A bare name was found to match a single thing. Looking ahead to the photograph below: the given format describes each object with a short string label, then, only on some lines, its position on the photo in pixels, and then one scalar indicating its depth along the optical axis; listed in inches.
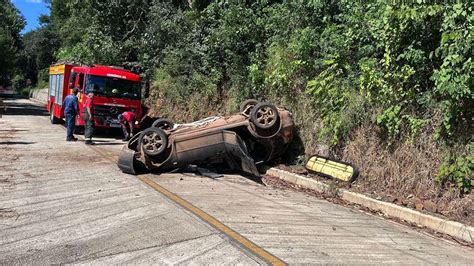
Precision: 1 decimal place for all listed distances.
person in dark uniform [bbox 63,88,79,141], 640.4
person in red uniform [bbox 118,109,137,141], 687.7
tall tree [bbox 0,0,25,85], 1683.1
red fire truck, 702.5
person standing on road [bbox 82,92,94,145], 626.2
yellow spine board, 386.9
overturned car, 414.3
